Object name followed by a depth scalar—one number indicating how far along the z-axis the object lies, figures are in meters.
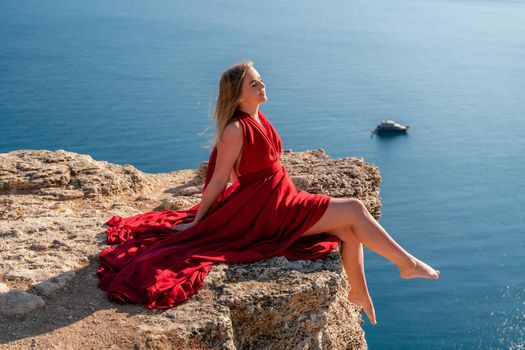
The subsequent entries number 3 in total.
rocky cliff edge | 4.80
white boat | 33.38
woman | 5.62
